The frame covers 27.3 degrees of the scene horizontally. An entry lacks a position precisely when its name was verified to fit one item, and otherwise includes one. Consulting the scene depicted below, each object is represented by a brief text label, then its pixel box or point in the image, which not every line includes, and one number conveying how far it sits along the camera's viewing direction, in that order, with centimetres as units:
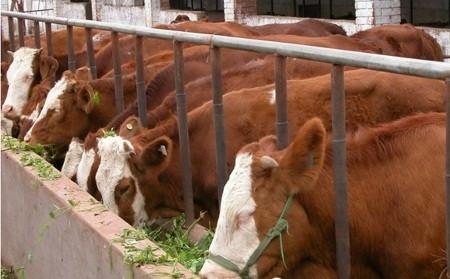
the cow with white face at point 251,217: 406
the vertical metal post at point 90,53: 773
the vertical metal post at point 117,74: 691
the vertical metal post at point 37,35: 962
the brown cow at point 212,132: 570
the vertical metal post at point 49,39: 913
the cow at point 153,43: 912
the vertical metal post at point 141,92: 653
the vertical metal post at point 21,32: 1029
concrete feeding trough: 508
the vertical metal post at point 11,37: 1056
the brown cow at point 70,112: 774
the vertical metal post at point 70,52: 829
